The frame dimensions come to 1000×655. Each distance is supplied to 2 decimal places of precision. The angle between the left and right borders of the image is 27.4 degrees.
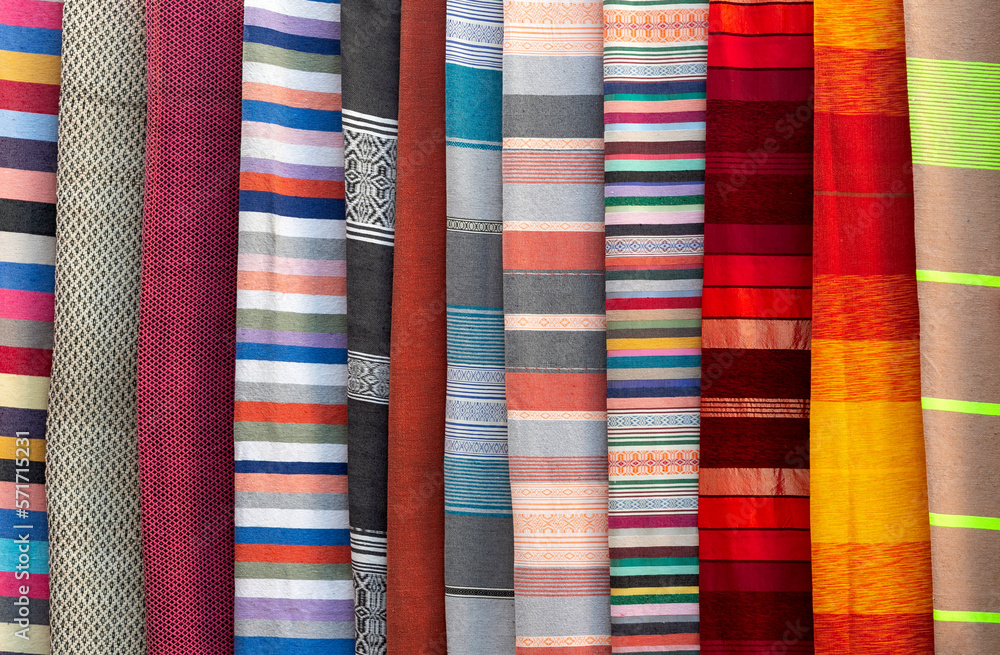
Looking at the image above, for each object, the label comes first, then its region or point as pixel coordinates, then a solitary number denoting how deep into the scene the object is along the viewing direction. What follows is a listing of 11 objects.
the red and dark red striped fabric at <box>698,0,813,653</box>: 3.57
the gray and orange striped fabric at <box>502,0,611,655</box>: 3.66
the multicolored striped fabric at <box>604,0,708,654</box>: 3.62
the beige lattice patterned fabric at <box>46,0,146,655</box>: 3.89
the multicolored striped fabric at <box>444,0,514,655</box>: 3.73
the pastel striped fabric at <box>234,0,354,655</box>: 3.82
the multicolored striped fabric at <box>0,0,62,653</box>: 3.99
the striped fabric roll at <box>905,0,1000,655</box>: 3.45
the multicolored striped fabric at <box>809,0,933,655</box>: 3.51
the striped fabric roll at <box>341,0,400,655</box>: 3.79
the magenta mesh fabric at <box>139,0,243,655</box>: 3.85
